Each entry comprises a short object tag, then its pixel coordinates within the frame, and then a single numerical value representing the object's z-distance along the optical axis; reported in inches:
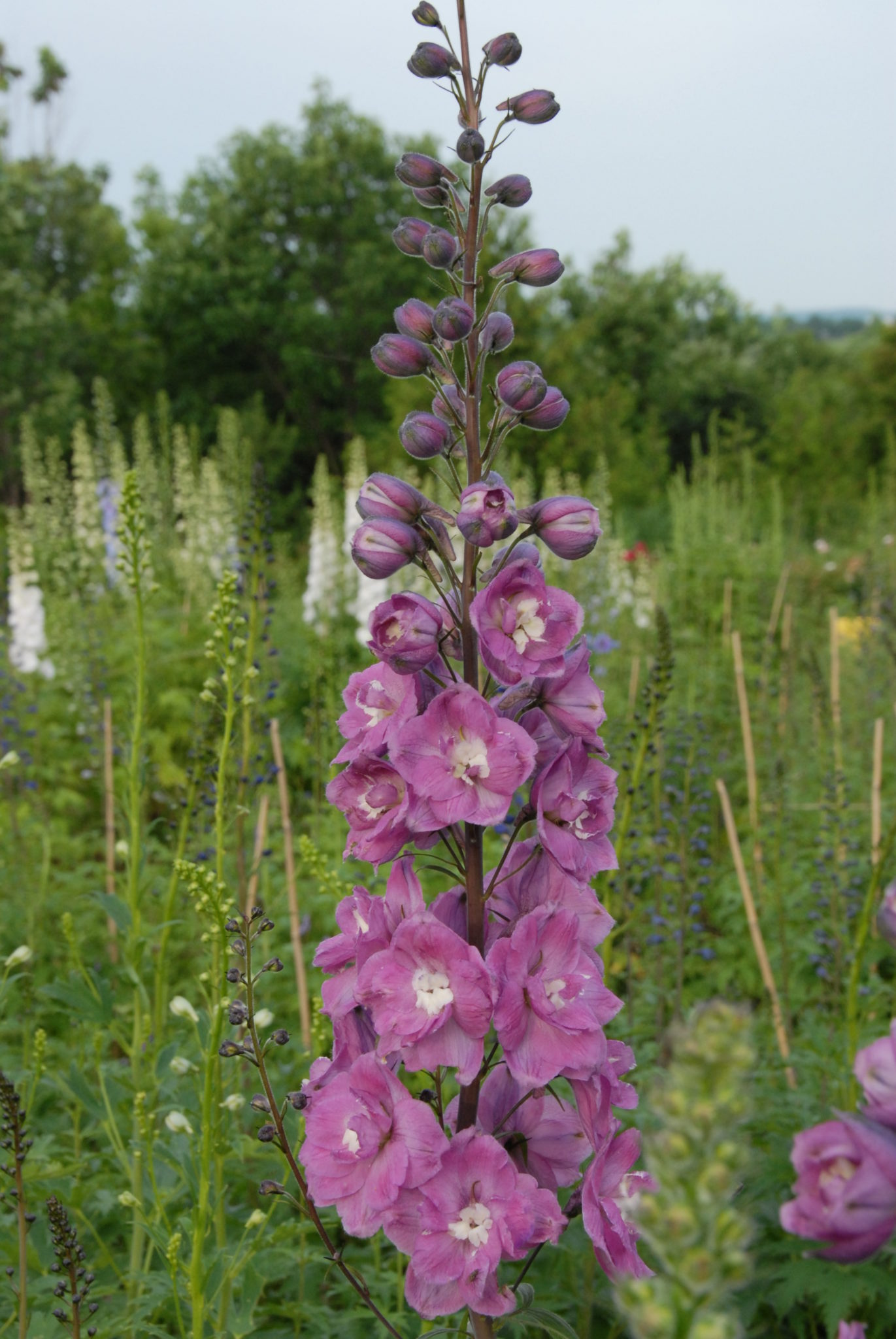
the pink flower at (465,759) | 30.0
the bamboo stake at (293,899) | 51.2
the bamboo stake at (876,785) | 60.0
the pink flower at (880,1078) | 22.1
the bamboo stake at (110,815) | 63.1
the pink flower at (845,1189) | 21.4
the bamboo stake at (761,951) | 57.1
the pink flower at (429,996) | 29.2
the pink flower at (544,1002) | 29.4
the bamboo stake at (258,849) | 52.5
